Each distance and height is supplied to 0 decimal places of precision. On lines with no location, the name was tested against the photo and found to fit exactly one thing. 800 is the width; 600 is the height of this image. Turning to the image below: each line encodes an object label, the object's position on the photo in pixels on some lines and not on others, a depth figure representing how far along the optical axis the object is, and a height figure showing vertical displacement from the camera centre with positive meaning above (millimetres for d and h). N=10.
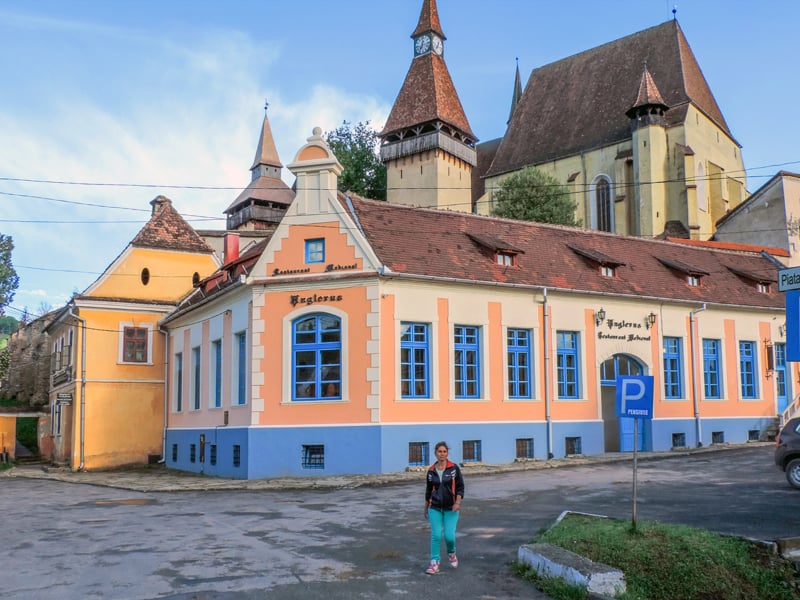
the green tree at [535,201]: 46344 +11375
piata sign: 10391 +1407
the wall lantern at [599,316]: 25469 +2293
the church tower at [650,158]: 50469 +14800
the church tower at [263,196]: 80000 +20388
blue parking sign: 9969 -144
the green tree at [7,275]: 67312 +10426
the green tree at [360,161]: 59812 +18171
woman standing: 9312 -1380
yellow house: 29844 +1534
